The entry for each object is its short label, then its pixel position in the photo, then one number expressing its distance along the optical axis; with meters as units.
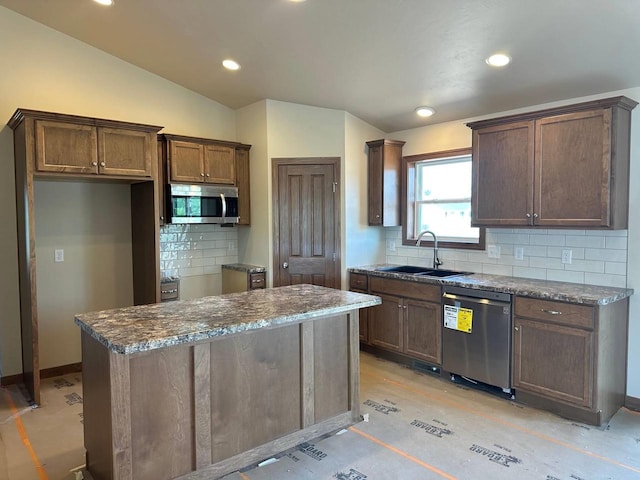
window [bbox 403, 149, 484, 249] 4.53
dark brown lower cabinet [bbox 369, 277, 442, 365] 4.05
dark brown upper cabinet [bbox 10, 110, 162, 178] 3.52
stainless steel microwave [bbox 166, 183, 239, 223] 4.40
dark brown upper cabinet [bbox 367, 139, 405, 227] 4.86
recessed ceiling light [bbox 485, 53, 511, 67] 3.19
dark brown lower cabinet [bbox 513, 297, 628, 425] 3.08
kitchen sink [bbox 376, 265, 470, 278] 4.46
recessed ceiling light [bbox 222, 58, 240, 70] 3.98
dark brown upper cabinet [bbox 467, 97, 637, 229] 3.20
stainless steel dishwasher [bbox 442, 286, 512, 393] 3.53
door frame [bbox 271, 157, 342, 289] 4.73
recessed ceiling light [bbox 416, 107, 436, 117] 4.36
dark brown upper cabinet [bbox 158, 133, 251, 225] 4.41
